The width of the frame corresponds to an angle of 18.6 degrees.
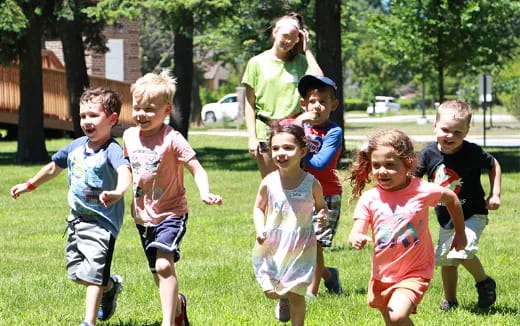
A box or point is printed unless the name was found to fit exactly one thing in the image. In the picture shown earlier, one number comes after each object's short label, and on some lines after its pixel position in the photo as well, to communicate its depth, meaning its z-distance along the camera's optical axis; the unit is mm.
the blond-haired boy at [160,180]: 9585
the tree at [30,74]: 35755
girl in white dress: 8969
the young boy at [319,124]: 10522
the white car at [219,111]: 96526
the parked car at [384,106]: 120488
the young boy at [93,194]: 9706
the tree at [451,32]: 47310
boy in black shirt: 10274
